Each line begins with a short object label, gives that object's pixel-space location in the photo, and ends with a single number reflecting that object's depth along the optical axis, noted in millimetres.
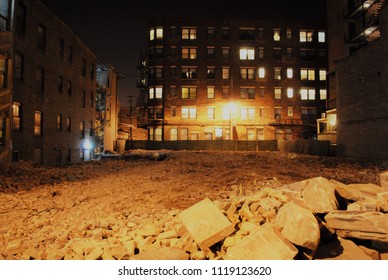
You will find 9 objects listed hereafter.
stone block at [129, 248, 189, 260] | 3969
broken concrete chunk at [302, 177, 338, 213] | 4629
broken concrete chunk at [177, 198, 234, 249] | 4129
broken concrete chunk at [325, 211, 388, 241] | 4020
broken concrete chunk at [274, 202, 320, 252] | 3656
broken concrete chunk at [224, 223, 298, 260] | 3684
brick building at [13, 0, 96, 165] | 16359
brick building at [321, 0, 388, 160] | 21656
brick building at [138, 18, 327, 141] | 43875
